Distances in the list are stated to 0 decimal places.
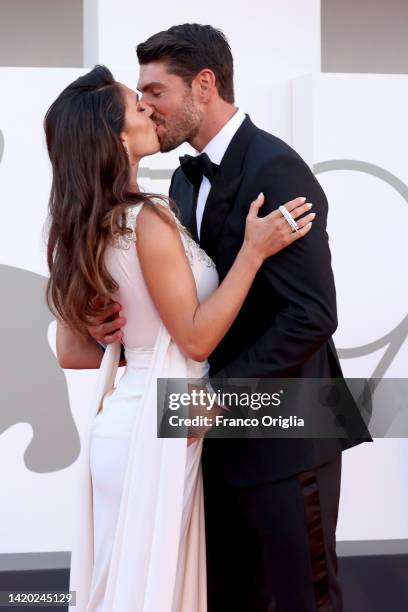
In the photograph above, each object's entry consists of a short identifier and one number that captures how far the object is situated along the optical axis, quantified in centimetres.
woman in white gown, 405
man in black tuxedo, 407
